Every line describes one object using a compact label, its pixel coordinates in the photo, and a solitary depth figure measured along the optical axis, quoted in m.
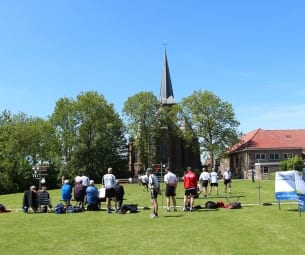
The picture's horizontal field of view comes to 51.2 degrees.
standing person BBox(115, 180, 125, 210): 14.50
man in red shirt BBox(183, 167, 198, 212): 13.63
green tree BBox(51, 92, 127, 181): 51.94
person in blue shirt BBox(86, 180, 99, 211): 14.82
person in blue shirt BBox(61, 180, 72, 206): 15.65
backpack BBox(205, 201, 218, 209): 14.08
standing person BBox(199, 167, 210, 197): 19.17
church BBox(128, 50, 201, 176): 58.23
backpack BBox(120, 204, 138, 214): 13.64
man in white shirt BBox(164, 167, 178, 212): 13.47
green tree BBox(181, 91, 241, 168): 54.88
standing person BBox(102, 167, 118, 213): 14.18
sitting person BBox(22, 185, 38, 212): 15.09
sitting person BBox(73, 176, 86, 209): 15.34
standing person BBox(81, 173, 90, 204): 15.98
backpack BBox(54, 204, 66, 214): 14.37
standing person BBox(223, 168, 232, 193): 21.31
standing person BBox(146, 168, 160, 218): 12.20
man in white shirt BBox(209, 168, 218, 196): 20.40
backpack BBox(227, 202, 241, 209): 13.83
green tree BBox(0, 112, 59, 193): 46.45
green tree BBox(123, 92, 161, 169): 54.79
